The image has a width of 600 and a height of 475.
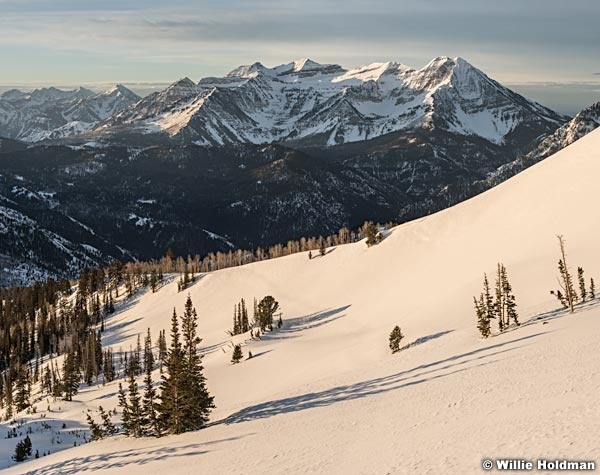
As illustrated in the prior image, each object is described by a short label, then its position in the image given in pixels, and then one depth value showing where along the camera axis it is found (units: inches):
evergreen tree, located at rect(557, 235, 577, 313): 2490.2
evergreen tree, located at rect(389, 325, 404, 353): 2843.5
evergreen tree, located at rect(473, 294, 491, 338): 2476.6
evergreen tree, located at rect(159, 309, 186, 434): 1957.4
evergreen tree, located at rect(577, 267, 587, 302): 2689.5
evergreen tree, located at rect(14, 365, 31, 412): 4673.7
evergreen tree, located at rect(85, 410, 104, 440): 2246.6
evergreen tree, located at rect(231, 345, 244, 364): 3892.7
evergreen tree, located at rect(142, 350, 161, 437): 1993.1
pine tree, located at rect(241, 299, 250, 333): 5177.2
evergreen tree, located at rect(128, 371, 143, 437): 2011.6
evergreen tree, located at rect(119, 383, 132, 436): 2024.9
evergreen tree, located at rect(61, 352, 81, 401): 4483.3
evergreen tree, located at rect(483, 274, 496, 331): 2620.3
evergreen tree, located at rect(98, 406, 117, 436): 2368.6
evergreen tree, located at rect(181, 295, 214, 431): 1969.7
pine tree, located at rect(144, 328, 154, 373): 4949.3
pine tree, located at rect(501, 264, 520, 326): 2630.4
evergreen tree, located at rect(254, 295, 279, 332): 4918.8
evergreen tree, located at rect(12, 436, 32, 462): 2448.3
